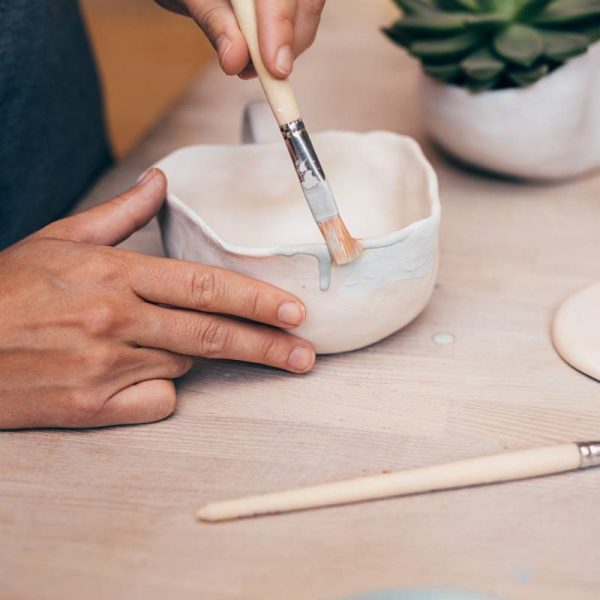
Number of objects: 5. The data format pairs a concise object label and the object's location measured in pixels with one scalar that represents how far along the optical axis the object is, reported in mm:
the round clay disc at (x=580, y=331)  578
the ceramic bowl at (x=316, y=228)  547
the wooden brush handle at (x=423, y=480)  468
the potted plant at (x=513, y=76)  724
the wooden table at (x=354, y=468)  436
